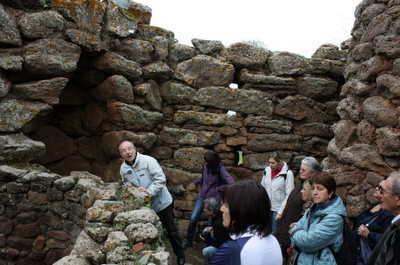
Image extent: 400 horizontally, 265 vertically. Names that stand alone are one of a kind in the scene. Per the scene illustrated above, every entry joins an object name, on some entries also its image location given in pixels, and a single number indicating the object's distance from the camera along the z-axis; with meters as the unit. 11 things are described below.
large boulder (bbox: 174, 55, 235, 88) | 6.66
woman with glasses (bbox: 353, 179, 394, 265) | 3.30
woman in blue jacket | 3.03
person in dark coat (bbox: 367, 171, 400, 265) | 2.43
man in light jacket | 4.40
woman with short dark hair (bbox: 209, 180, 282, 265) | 1.84
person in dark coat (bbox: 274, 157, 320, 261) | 4.14
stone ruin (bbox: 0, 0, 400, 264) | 5.23
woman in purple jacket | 5.53
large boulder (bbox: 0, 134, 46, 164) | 4.98
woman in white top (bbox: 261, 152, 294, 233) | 5.14
